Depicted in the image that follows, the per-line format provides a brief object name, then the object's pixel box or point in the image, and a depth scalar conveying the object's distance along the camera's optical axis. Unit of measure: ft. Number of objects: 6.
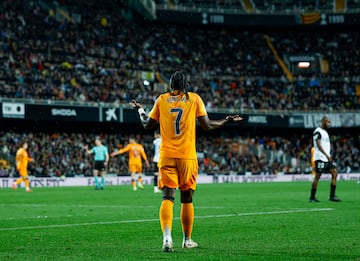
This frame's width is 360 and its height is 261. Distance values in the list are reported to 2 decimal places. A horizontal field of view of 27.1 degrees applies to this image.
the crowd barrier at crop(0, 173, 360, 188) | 132.87
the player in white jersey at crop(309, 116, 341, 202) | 65.92
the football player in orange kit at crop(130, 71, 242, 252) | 31.55
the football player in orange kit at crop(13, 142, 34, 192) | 109.09
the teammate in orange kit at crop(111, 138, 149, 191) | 115.03
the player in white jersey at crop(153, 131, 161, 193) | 98.38
